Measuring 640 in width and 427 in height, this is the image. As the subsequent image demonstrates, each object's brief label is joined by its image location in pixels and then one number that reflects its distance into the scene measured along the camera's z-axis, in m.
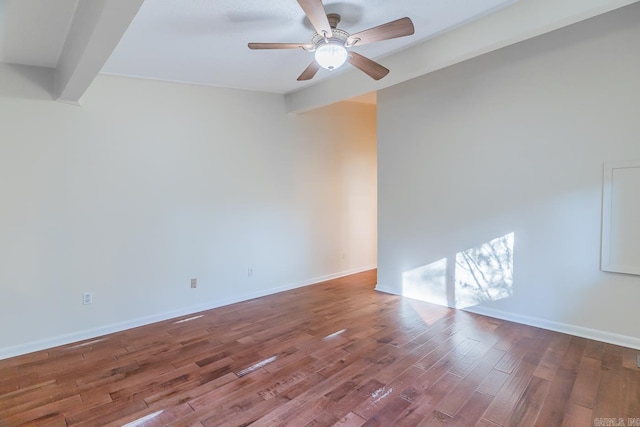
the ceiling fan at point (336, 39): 2.10
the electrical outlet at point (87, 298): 3.22
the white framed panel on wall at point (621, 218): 2.78
